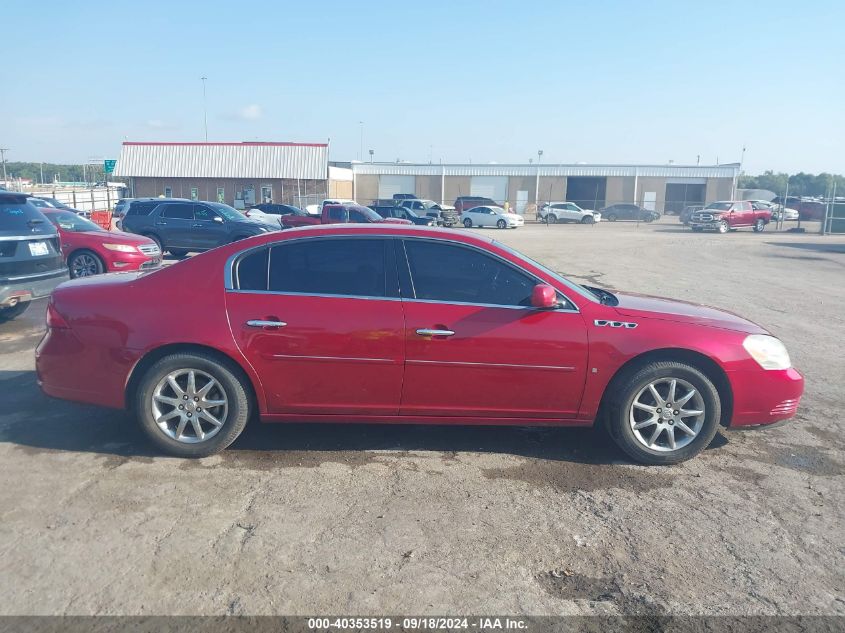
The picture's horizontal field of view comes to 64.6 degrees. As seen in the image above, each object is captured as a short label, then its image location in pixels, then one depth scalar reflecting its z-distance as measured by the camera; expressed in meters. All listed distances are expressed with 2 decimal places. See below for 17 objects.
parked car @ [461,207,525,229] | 42.16
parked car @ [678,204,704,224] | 48.80
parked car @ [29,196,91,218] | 26.79
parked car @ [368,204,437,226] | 34.81
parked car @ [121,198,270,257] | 18.70
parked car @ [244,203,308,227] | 34.82
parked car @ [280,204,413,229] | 24.23
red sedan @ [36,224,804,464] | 4.51
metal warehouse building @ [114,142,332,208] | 52.09
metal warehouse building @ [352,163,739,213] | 63.03
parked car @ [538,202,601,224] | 48.69
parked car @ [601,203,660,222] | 54.47
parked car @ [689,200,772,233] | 38.47
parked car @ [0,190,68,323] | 8.00
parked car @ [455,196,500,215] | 48.97
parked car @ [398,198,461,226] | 41.12
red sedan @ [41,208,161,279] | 11.83
